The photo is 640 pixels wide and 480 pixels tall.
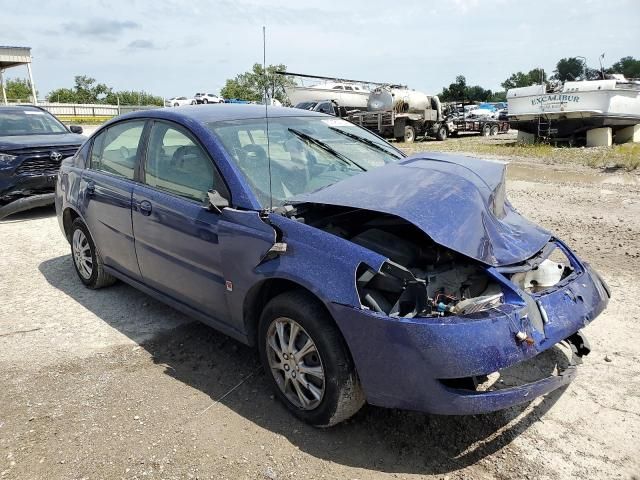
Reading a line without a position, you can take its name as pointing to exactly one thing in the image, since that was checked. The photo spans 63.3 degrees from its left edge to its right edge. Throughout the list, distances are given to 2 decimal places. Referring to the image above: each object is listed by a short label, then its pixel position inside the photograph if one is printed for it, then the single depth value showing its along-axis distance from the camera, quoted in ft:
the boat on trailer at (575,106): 60.39
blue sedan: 8.17
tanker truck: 77.87
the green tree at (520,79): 271.90
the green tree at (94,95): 217.97
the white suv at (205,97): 137.90
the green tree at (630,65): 234.38
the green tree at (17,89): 206.24
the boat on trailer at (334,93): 92.94
